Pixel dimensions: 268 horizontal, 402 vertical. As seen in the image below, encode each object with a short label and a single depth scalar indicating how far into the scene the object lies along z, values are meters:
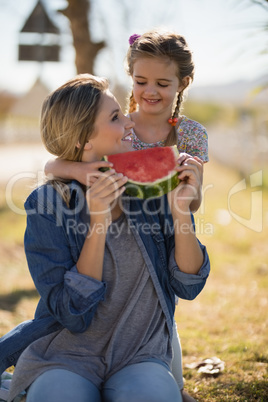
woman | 2.29
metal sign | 7.84
